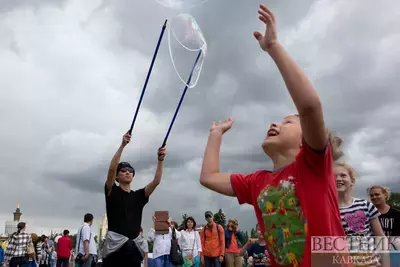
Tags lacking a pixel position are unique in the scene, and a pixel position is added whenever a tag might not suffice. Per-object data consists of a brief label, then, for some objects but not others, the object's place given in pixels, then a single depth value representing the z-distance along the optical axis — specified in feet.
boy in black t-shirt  18.80
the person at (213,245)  37.68
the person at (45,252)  53.57
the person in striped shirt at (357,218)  14.25
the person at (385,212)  20.81
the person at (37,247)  44.52
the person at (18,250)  37.01
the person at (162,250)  37.37
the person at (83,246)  32.91
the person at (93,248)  34.30
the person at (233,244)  39.32
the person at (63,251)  48.21
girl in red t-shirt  6.91
